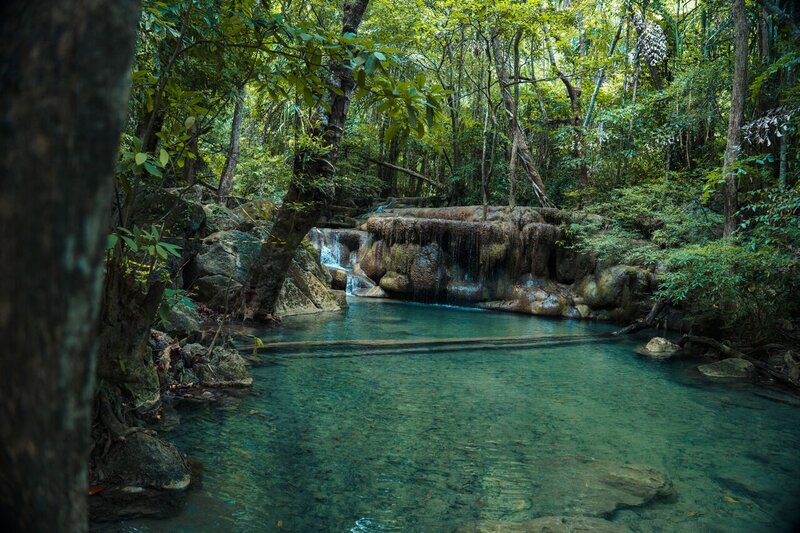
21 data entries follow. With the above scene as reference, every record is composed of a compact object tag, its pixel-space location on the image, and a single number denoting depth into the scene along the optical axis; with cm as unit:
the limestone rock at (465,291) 1533
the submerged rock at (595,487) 311
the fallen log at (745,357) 662
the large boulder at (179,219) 622
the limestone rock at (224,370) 492
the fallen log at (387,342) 687
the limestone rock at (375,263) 1577
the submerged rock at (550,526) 273
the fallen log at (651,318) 1038
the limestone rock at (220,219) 962
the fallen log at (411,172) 2320
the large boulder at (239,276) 885
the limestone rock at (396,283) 1512
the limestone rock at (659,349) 856
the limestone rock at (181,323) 530
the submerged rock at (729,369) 714
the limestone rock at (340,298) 1127
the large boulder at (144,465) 283
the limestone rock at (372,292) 1493
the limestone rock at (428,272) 1528
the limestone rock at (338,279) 1475
